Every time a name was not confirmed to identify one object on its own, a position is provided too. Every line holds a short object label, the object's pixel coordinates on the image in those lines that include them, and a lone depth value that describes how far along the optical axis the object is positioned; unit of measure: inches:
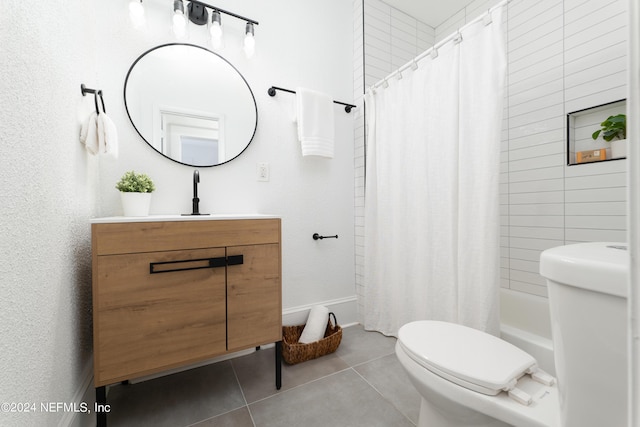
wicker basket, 59.2
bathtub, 49.6
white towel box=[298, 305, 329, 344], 65.9
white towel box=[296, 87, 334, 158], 68.2
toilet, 20.5
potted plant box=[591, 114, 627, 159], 57.7
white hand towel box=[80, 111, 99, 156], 42.1
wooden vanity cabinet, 39.2
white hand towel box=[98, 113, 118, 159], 42.8
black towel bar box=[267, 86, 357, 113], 67.7
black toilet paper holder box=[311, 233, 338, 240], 74.2
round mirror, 55.8
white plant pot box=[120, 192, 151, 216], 47.3
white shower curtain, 48.0
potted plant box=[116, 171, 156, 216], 47.4
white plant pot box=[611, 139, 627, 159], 57.5
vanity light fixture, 52.5
